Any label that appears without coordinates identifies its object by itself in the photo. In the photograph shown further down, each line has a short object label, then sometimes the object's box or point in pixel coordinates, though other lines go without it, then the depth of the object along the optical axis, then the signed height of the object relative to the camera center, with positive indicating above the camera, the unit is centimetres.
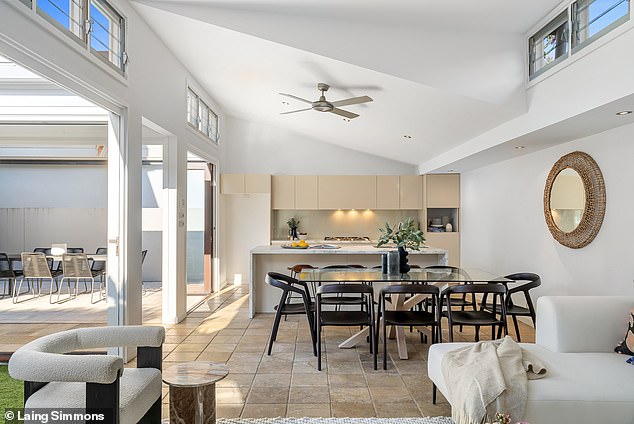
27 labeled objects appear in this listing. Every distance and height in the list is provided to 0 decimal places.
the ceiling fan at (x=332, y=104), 450 +118
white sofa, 228 -88
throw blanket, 228 -88
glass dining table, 400 -58
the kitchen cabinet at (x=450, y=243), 821 -51
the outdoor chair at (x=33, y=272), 341 -45
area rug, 280 -130
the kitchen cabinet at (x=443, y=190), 832 +47
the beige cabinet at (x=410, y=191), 861 +47
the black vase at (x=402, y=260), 455 -45
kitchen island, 586 -61
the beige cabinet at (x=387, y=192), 862 +45
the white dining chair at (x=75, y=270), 386 -48
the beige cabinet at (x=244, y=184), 842 +59
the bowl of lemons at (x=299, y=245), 594 -40
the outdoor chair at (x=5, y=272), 318 -40
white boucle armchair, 189 -71
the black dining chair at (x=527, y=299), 416 -85
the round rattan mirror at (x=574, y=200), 423 +16
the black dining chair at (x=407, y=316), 374 -90
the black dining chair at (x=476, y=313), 363 -87
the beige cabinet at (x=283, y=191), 860 +47
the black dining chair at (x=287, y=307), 427 -92
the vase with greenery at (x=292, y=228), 873 -24
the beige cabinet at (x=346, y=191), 862 +47
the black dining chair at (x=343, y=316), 374 -90
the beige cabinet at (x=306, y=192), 860 +45
